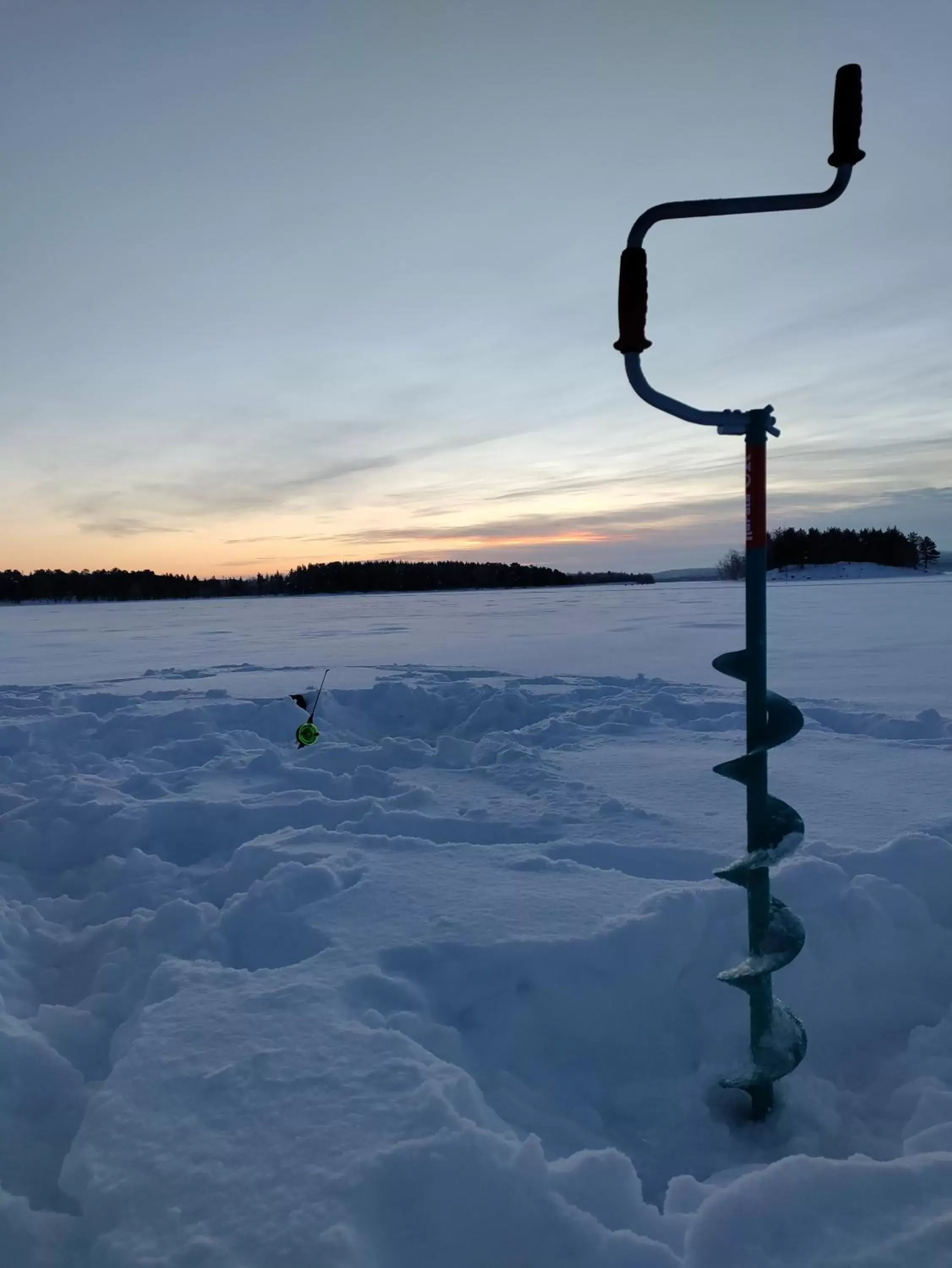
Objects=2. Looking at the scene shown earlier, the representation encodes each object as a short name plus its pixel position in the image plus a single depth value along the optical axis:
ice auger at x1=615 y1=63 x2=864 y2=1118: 1.76
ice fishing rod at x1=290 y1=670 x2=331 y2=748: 5.35
